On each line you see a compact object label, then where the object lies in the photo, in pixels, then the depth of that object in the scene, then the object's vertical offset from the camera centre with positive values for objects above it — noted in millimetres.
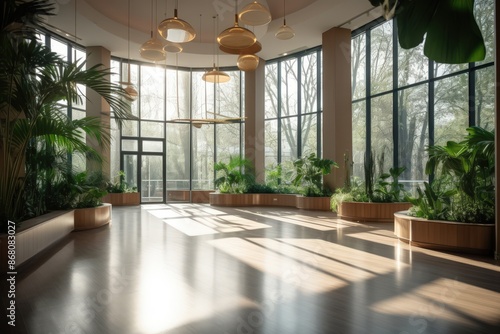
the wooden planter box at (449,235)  5238 -1035
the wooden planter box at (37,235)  4207 -921
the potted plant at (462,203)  5305 -541
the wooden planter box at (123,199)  13141 -1020
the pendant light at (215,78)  9174 +2623
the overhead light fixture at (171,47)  9141 +3390
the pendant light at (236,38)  5727 +2335
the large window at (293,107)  13391 +2722
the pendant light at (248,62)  8125 +2671
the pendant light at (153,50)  8023 +2943
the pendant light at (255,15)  6207 +2958
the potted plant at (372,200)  8930 -756
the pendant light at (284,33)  8438 +3486
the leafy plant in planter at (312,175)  11588 -98
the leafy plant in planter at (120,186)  13333 -529
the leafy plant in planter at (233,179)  13695 -261
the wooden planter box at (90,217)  7438 -1005
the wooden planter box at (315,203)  11516 -1061
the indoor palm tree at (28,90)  4230 +1126
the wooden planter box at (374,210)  8898 -1025
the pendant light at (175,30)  6145 +2682
